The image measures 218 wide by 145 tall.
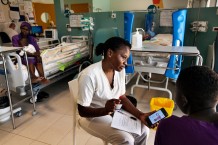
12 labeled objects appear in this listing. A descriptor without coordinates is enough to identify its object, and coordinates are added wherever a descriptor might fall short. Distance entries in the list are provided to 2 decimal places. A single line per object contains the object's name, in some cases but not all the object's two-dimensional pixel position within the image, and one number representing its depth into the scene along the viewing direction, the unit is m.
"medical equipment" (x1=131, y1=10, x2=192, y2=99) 2.31
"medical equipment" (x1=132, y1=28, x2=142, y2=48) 2.33
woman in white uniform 1.21
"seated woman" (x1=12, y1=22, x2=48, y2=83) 2.66
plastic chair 1.38
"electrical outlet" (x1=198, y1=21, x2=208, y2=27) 2.85
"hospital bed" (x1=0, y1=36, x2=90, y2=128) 2.23
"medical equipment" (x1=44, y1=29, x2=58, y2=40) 3.91
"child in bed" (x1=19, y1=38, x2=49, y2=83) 2.63
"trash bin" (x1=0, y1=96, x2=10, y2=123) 2.19
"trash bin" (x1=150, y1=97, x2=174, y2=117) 2.10
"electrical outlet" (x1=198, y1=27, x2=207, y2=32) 2.87
